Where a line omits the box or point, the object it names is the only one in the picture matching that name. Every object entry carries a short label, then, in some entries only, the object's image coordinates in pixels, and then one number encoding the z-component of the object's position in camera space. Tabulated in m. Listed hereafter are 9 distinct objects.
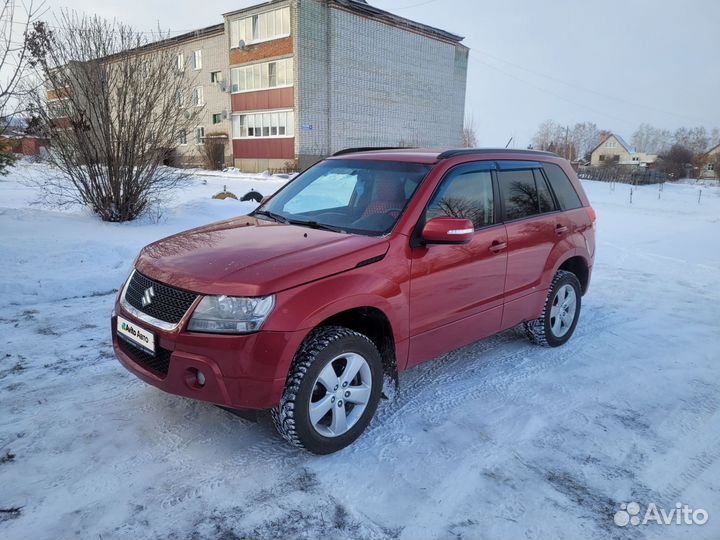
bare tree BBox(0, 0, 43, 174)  7.13
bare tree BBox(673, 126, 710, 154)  84.59
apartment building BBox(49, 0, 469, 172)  31.55
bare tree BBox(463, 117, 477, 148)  47.84
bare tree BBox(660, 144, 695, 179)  52.53
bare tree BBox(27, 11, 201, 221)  8.43
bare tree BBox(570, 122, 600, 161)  104.94
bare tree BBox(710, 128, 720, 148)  114.31
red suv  2.76
